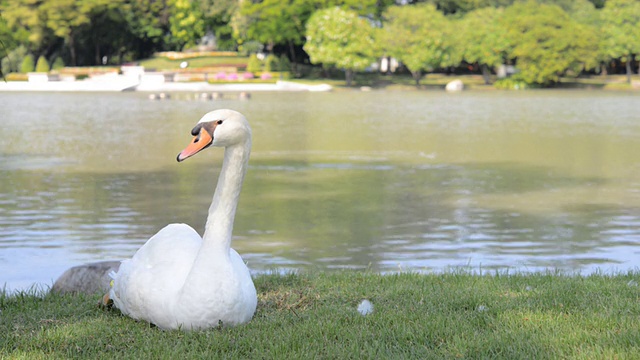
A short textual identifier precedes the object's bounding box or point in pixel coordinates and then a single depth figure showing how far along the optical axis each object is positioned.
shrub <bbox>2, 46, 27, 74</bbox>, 69.55
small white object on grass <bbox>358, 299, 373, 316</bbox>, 5.49
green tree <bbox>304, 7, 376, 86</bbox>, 64.69
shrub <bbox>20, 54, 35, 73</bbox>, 68.62
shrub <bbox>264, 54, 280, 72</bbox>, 71.00
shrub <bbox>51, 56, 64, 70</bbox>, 71.56
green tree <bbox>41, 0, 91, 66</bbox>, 67.56
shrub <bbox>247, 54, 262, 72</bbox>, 69.44
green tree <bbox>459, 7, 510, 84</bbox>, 65.56
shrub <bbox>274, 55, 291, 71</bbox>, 71.56
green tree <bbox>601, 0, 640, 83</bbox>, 65.88
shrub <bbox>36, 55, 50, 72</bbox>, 67.62
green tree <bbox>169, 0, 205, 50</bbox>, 73.88
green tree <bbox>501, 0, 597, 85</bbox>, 63.12
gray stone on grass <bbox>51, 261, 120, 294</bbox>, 6.91
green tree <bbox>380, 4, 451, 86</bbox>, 65.06
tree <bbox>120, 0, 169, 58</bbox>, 75.56
